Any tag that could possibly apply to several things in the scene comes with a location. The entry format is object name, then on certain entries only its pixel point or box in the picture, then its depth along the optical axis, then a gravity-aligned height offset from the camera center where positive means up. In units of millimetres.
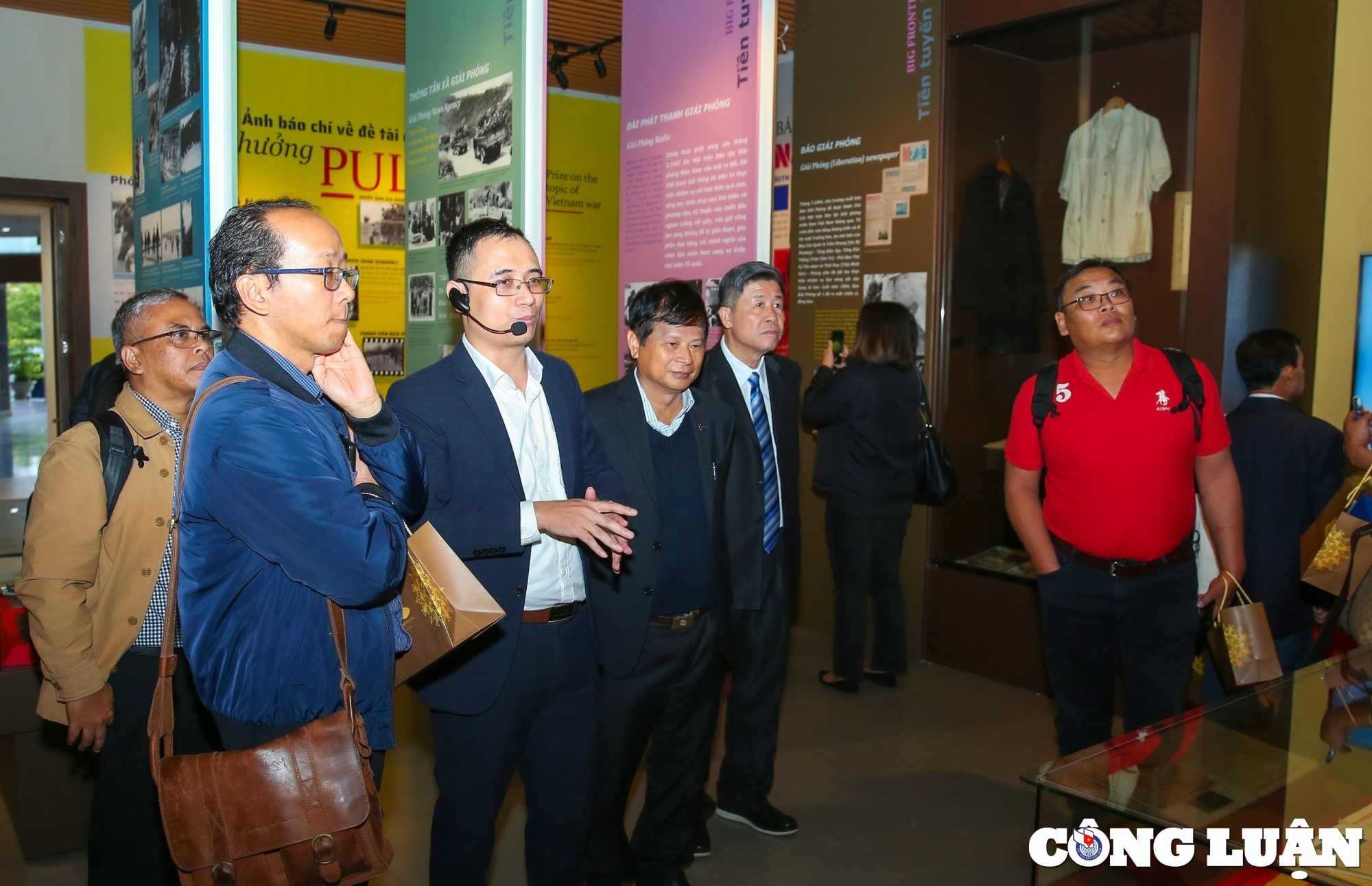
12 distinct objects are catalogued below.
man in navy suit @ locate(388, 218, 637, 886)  2213 -511
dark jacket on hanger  5348 +470
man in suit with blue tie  3111 -644
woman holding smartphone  4875 -608
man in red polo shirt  3070 -492
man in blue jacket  1550 -263
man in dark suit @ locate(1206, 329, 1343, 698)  3592 -401
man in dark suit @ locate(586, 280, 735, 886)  2670 -670
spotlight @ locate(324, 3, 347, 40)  7117 +2240
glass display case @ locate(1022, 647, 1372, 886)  1586 -718
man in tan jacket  2383 -652
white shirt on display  5078 +884
